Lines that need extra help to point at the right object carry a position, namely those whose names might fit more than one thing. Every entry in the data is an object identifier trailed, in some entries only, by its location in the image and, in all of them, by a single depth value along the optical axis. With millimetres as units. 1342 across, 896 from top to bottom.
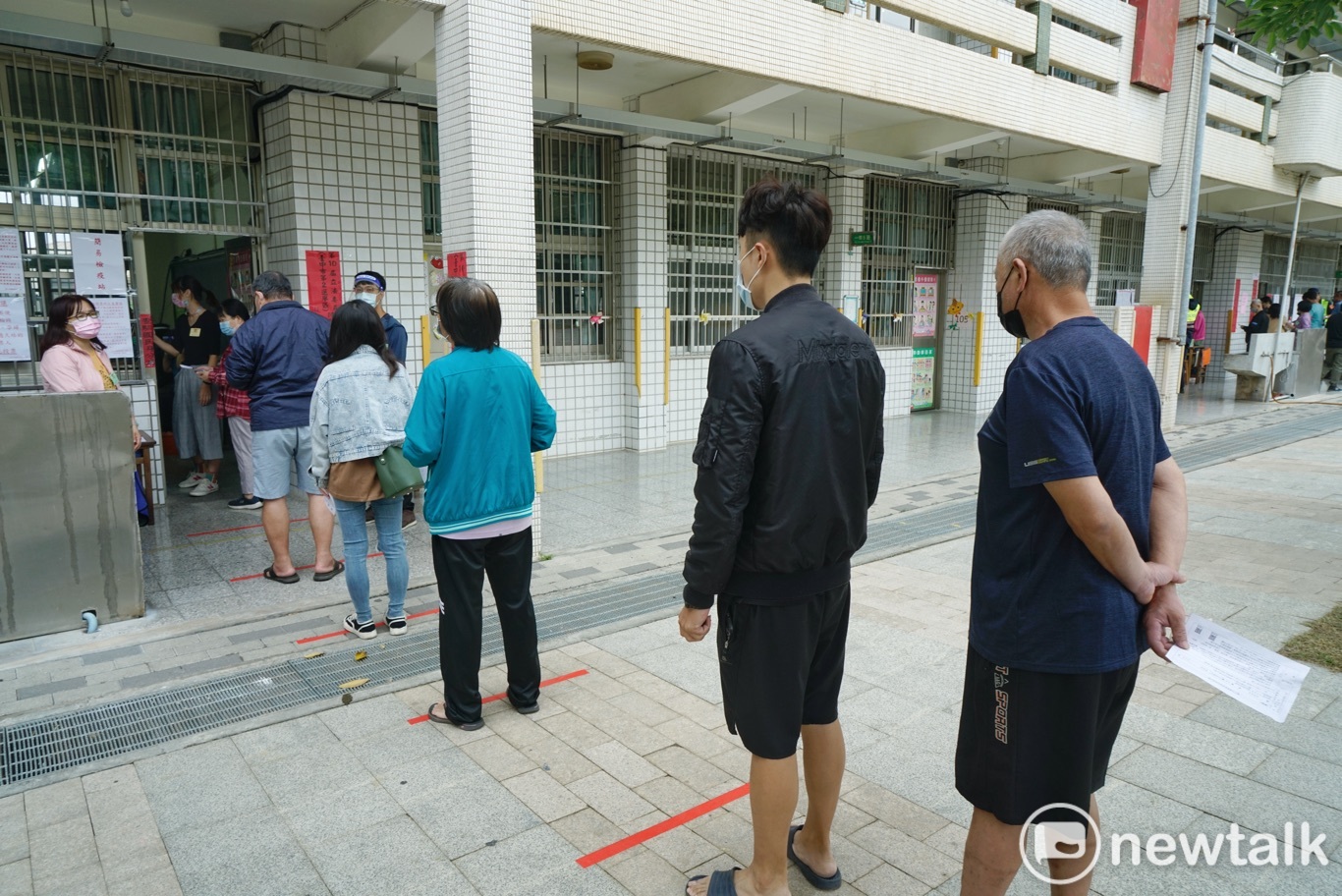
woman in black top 7359
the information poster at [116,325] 6785
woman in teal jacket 3498
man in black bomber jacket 2238
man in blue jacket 5309
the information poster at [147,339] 7066
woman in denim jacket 4293
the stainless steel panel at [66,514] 4391
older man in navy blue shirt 1945
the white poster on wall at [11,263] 6332
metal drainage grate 3480
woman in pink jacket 5270
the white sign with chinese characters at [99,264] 6660
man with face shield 6129
